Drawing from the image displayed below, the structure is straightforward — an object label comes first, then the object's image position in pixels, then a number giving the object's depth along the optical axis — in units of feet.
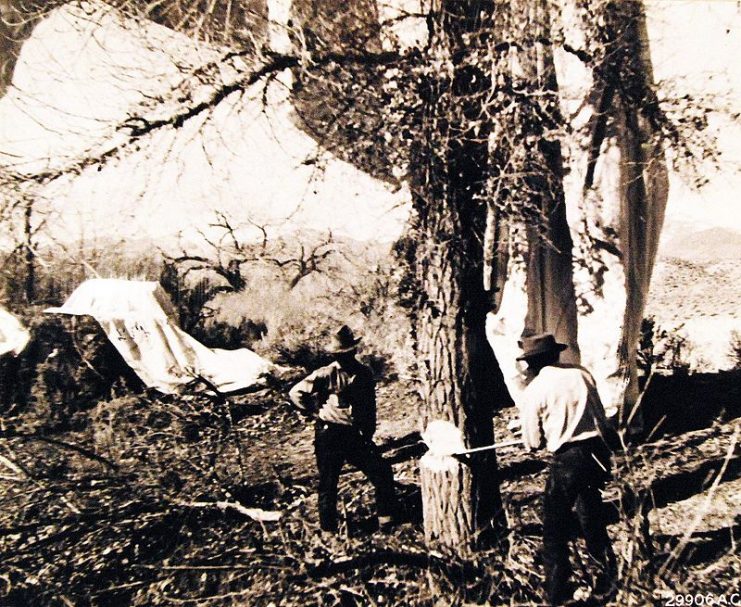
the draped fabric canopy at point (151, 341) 25.91
